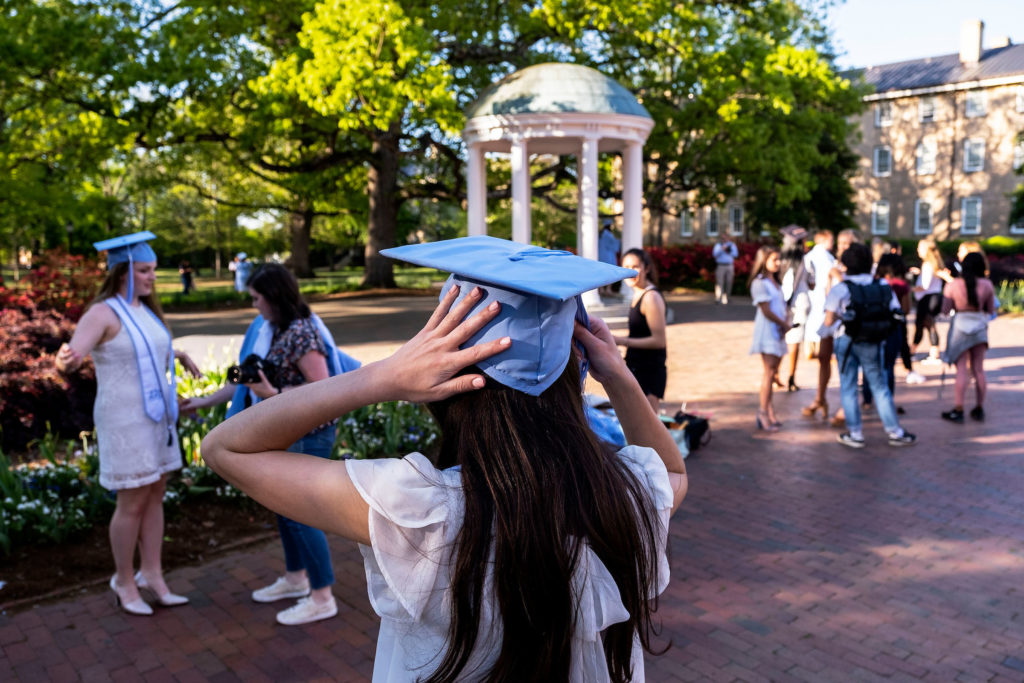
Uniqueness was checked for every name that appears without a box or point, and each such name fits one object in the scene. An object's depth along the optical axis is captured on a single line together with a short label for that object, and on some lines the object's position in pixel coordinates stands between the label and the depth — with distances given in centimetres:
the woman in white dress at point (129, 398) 429
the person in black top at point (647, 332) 628
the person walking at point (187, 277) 2767
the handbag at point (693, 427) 758
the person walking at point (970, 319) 862
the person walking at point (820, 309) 896
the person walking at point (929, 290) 992
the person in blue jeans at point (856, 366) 770
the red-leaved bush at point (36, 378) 736
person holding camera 423
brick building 4569
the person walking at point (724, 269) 2277
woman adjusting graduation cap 150
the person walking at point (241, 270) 2502
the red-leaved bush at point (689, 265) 2664
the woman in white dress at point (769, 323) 820
